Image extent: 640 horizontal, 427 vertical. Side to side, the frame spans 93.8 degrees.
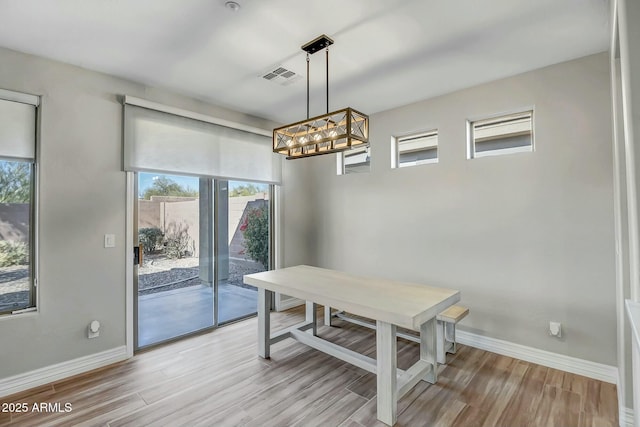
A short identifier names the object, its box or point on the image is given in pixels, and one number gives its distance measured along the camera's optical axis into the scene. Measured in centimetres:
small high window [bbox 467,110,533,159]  304
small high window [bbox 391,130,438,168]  365
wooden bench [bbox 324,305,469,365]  276
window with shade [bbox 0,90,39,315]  246
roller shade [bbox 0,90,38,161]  242
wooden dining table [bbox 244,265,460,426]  202
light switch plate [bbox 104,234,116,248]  288
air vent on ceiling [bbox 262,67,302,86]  288
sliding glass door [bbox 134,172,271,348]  325
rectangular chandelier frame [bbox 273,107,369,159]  212
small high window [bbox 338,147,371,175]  425
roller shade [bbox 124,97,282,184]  304
